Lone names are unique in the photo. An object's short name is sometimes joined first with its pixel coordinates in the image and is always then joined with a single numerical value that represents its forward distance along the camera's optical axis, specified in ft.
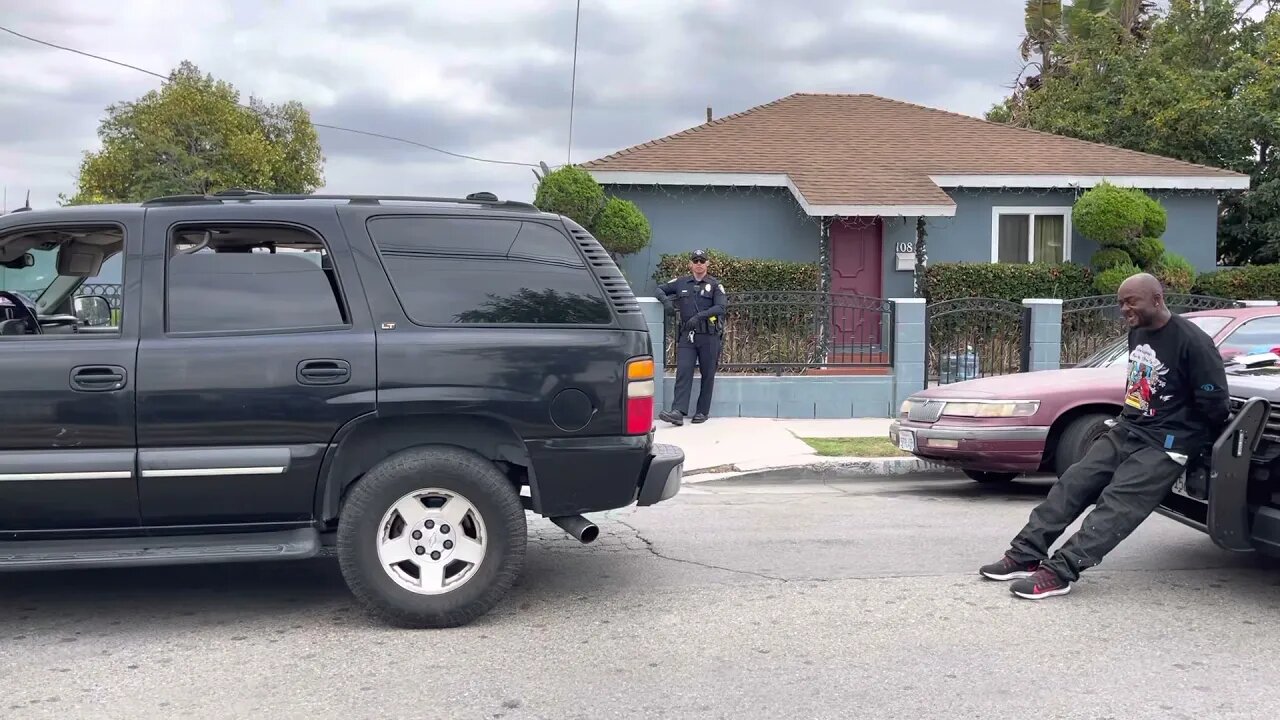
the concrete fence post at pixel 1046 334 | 41.96
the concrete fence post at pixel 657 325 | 39.60
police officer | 38.99
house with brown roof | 56.65
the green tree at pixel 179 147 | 112.16
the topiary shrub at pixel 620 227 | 52.65
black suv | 15.46
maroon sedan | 26.53
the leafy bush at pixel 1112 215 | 54.85
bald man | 17.43
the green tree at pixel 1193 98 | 68.49
